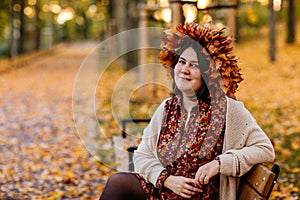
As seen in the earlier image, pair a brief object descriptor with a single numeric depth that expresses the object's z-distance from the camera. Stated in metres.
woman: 2.75
